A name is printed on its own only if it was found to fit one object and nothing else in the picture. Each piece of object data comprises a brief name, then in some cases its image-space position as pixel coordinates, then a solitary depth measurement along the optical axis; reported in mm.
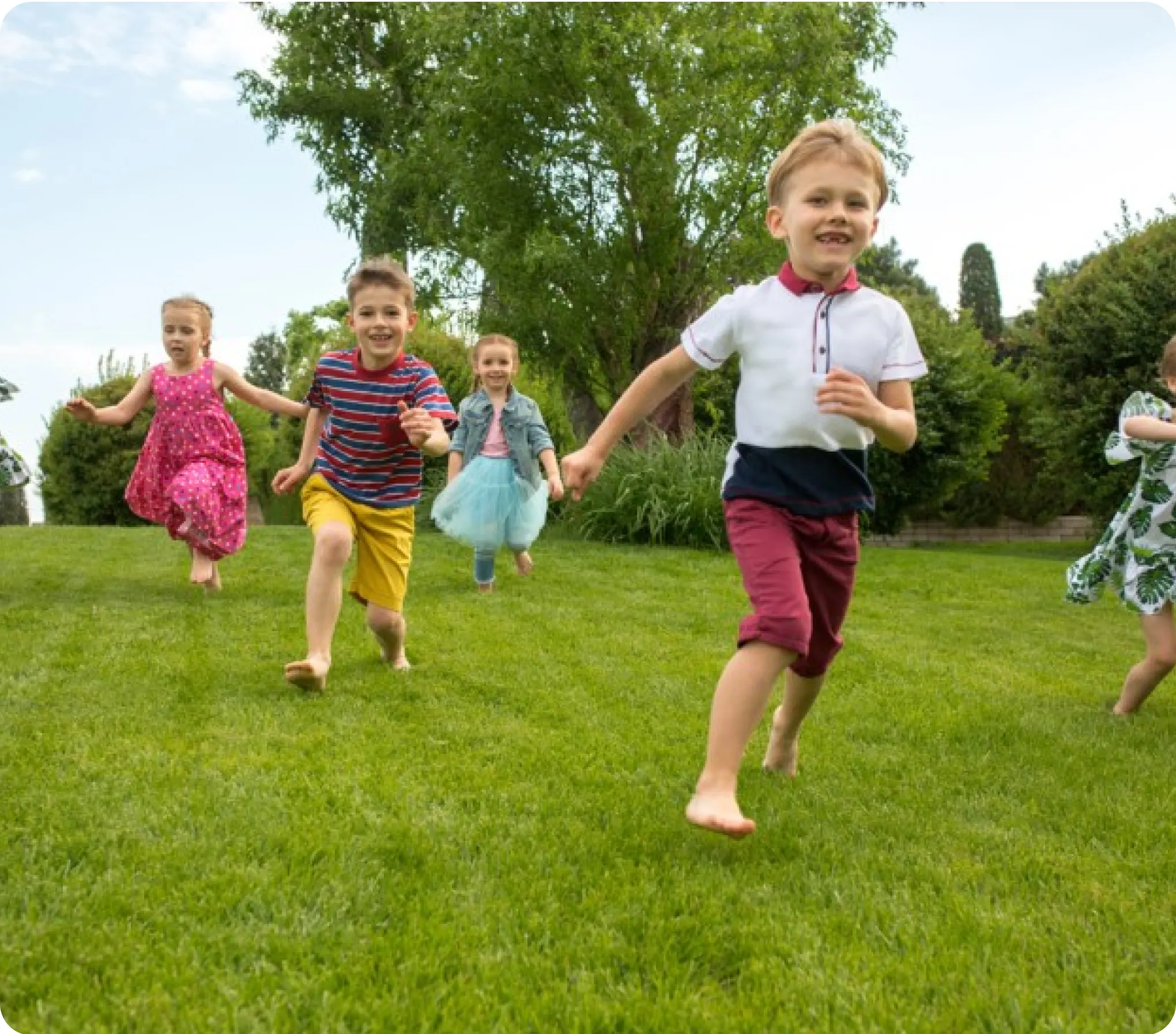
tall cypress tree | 47188
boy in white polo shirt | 3156
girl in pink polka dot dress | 7344
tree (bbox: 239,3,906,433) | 14195
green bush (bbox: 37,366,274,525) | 17125
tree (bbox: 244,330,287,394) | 58969
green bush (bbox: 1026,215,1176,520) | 13477
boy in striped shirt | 4953
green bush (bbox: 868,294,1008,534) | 15531
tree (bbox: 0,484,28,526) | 20250
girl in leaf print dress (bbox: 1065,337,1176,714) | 4887
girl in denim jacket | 8188
